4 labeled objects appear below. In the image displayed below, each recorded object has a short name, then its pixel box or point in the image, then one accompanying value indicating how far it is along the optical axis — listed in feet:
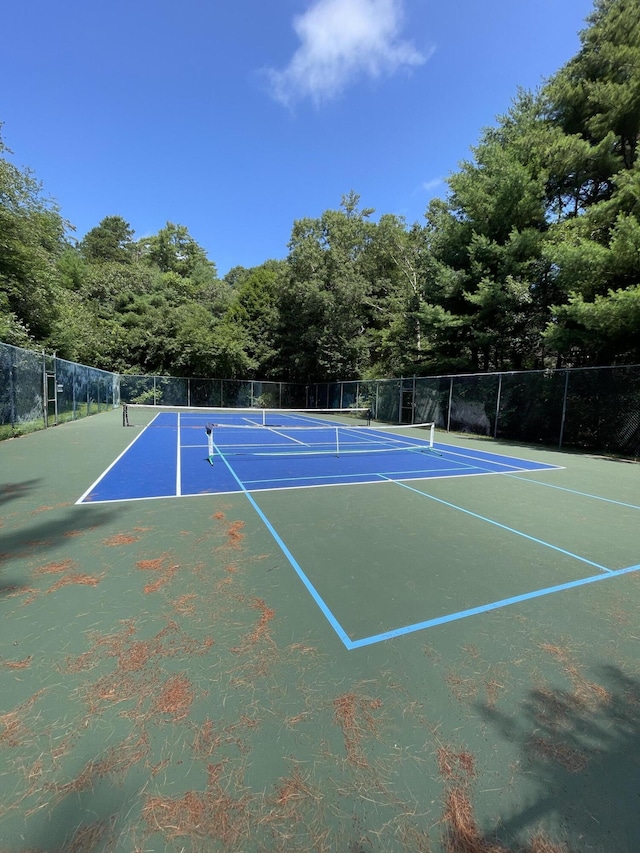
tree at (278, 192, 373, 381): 99.14
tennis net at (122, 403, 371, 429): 64.54
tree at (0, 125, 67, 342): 50.52
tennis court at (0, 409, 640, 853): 5.10
